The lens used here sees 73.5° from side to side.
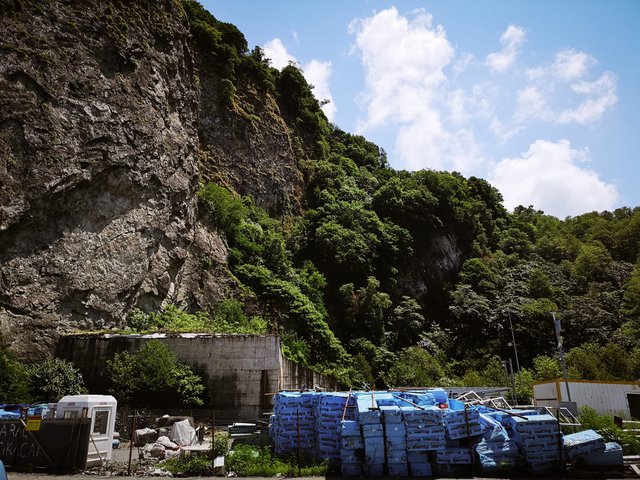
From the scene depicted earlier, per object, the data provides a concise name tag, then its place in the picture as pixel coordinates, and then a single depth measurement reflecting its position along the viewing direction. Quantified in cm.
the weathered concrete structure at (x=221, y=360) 2027
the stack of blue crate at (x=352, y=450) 1064
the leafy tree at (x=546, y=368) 3822
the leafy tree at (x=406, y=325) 4369
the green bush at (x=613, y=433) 1277
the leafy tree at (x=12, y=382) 1725
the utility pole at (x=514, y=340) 3878
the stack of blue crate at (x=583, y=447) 1085
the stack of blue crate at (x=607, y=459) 1073
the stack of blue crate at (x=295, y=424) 1212
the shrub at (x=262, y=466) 1086
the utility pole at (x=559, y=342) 1981
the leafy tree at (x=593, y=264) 5638
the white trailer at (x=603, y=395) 2233
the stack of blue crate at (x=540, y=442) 1061
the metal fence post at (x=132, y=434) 1109
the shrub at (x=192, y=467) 1103
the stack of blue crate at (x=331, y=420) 1147
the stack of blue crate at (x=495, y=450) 1074
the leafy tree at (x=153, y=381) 1942
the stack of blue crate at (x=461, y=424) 1096
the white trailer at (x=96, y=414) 1241
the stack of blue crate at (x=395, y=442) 1056
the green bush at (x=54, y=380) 1889
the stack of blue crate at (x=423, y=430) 1064
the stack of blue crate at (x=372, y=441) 1059
